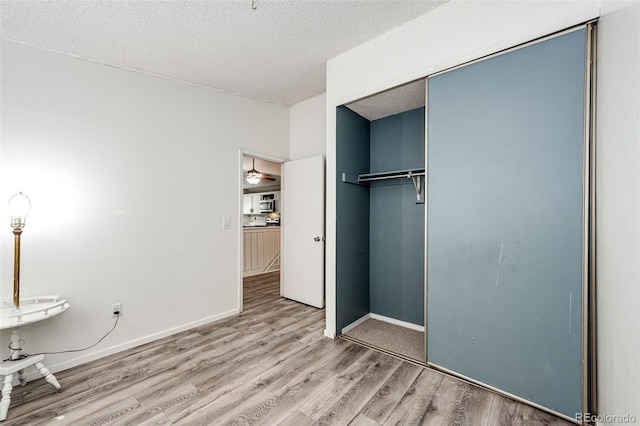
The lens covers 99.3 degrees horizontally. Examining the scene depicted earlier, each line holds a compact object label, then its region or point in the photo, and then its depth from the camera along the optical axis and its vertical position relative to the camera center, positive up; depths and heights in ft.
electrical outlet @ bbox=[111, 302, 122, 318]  8.46 -3.06
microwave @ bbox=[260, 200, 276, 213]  27.27 +0.59
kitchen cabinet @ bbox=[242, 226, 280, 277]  18.36 -2.71
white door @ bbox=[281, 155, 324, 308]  11.91 -0.86
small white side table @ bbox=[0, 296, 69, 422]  5.74 -2.81
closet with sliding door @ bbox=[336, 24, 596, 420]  5.22 -0.22
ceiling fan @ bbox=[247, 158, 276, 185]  22.40 +3.04
